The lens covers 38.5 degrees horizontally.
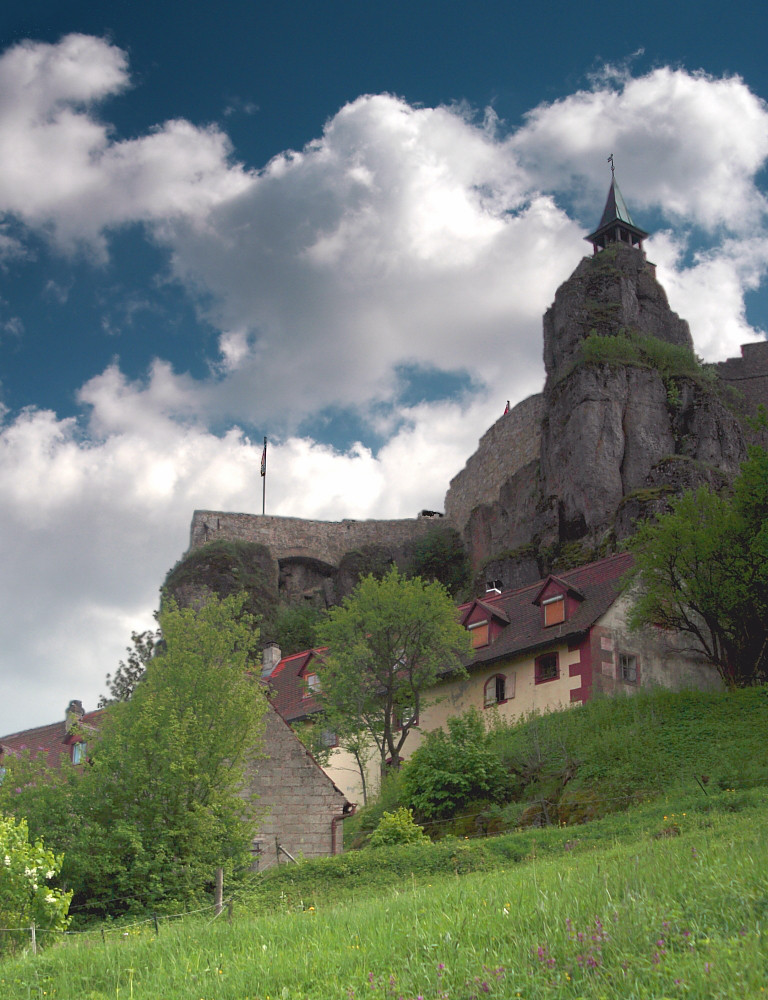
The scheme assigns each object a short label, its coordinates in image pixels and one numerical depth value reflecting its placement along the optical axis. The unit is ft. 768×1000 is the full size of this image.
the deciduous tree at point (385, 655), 114.73
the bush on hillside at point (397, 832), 77.71
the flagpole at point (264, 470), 261.03
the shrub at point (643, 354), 183.83
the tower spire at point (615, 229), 238.68
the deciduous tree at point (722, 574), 100.17
